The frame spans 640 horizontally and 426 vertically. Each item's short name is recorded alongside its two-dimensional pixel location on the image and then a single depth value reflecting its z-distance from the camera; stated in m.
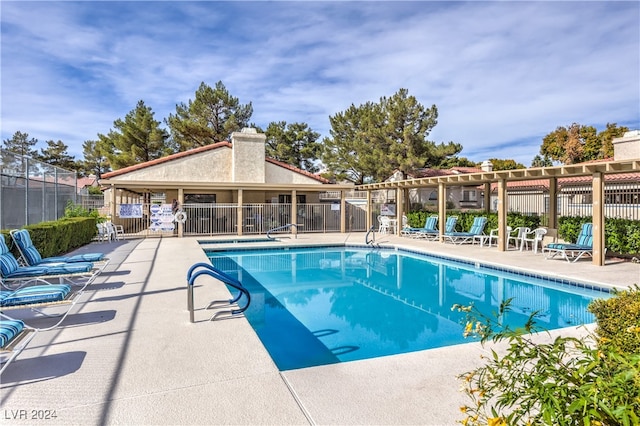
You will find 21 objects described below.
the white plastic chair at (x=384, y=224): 21.23
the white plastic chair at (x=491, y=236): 15.16
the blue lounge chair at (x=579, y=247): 11.42
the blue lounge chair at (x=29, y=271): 6.14
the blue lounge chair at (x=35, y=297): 4.60
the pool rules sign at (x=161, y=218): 18.19
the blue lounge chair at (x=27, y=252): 7.12
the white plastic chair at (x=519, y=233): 14.18
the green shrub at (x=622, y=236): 11.12
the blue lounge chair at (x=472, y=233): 16.16
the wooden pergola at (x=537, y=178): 10.75
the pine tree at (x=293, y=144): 37.31
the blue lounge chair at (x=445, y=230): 17.64
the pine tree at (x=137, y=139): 31.06
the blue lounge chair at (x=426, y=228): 18.51
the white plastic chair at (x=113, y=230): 16.27
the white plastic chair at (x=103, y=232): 16.06
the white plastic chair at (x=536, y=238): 13.41
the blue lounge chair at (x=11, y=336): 3.53
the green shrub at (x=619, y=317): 3.47
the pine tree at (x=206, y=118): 31.09
